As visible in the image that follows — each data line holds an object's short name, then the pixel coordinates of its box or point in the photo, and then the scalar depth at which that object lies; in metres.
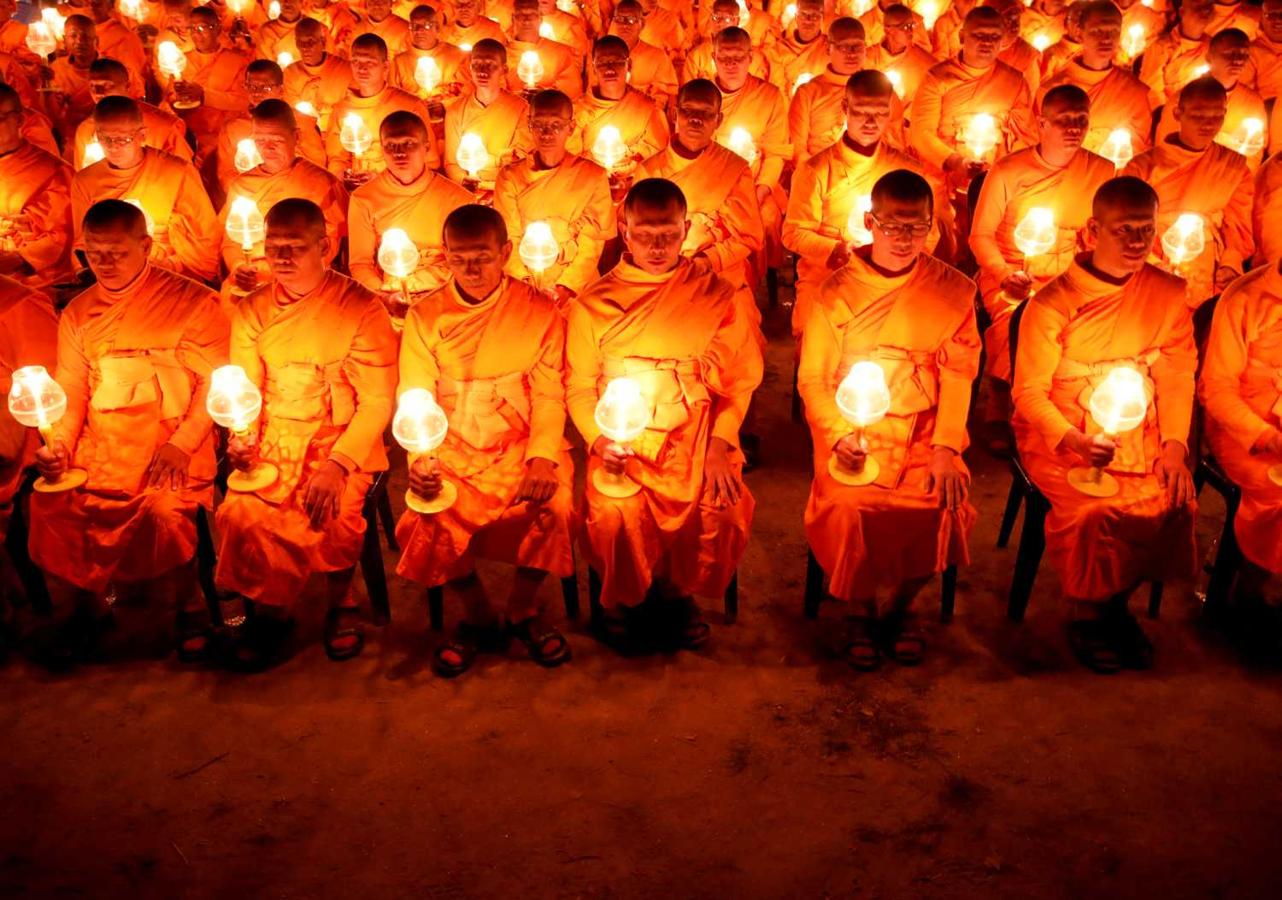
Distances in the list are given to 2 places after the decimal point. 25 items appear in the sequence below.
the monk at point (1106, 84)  6.61
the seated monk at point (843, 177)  5.30
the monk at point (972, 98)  6.62
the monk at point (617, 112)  6.64
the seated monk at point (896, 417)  3.66
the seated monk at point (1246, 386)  3.71
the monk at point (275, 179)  5.49
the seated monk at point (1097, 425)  3.62
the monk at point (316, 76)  7.95
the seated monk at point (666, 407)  3.72
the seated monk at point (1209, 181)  5.19
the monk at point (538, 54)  8.23
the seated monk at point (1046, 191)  5.06
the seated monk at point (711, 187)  5.28
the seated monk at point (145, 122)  6.58
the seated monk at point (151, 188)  5.57
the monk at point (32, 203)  5.63
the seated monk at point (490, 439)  3.75
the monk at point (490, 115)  6.72
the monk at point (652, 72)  8.67
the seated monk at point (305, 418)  3.75
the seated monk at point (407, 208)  5.15
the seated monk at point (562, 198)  5.43
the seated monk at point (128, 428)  3.86
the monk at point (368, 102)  6.86
